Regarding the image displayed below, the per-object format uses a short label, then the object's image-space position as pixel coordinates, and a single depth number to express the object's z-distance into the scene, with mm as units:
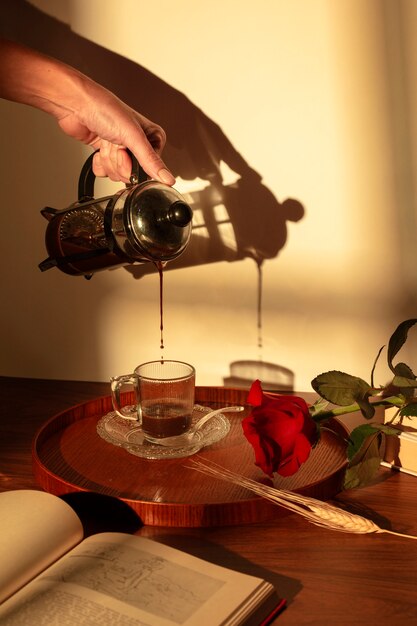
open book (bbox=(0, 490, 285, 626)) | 773
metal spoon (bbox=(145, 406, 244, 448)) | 1227
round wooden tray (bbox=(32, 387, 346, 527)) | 1013
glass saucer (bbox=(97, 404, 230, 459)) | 1194
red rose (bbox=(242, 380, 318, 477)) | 1019
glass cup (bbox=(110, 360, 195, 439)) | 1212
